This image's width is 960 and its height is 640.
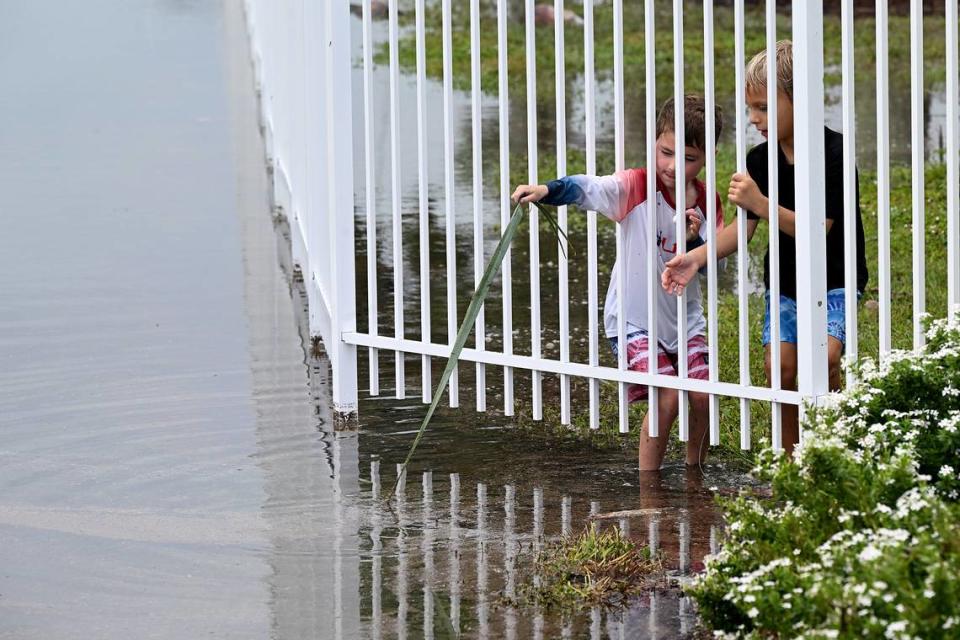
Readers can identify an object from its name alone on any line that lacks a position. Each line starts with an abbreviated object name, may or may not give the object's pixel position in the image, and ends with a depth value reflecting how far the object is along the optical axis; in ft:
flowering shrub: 20.36
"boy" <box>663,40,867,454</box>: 35.37
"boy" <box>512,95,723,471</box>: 37.09
